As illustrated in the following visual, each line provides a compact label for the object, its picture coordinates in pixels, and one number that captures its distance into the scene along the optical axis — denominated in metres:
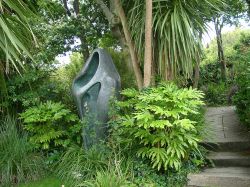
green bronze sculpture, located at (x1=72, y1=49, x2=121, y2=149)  4.75
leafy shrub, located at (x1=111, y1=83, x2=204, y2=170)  3.90
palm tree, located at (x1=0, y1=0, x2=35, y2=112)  2.54
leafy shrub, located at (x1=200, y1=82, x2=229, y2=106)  9.60
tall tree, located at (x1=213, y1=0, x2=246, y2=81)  12.44
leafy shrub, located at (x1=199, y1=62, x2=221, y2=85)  12.69
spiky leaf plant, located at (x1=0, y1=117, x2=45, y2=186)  4.59
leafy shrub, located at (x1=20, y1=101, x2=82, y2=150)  5.00
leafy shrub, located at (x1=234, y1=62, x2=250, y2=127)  4.44
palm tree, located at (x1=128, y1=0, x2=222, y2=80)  4.93
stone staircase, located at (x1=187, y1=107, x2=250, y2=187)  4.01
